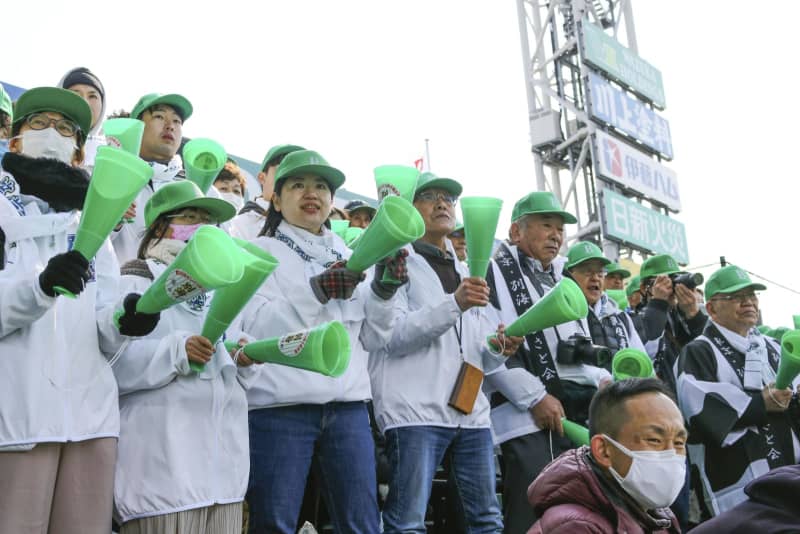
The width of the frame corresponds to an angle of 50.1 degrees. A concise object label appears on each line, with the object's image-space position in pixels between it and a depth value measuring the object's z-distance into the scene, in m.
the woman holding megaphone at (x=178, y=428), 2.87
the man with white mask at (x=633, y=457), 2.56
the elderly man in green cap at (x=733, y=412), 5.16
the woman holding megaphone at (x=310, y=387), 3.32
